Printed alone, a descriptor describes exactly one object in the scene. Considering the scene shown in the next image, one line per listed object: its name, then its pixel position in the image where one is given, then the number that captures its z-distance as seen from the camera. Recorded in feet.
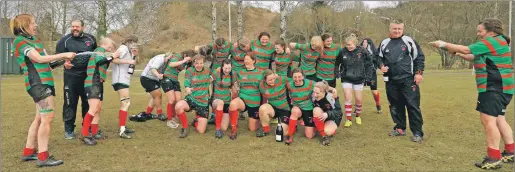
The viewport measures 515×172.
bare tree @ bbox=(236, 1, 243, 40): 75.85
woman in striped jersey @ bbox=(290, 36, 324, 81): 22.26
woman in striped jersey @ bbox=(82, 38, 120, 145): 18.57
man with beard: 19.30
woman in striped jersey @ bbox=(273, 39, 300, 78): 23.36
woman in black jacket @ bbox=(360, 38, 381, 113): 26.48
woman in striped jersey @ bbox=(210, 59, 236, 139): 21.53
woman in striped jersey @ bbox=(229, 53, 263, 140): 20.76
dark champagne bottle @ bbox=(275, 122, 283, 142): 19.40
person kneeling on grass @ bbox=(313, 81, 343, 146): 19.33
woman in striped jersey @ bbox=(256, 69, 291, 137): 20.35
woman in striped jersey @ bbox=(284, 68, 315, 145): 19.63
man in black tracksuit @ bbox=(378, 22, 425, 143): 19.65
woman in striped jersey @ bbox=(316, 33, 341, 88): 22.87
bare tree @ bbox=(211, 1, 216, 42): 79.67
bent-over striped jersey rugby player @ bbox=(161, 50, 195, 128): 22.99
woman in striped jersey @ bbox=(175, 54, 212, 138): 21.56
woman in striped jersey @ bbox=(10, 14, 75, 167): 14.98
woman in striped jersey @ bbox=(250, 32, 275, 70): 23.09
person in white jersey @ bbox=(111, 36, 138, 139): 20.31
